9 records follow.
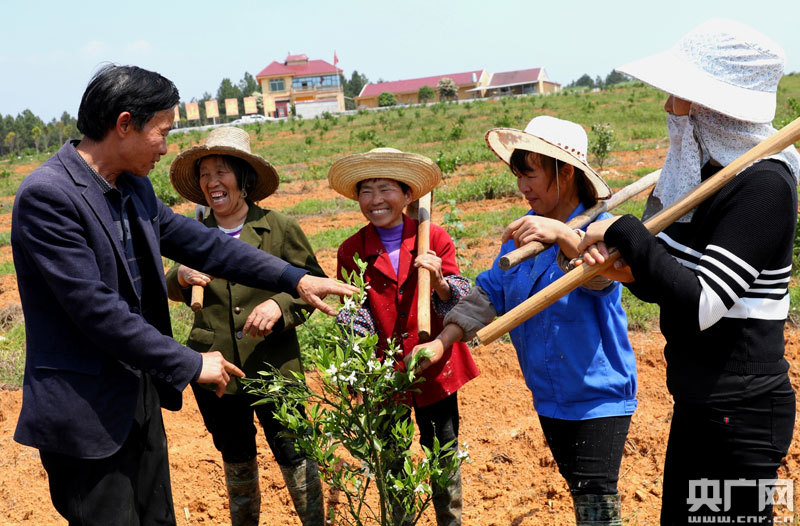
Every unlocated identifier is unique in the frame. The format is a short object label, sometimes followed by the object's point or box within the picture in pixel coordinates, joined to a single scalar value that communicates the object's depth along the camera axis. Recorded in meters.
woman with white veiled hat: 1.70
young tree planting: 2.11
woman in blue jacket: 2.25
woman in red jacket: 2.80
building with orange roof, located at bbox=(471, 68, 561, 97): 65.56
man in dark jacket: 1.94
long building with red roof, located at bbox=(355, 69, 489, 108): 65.81
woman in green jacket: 2.95
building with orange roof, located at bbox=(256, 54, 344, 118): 67.06
